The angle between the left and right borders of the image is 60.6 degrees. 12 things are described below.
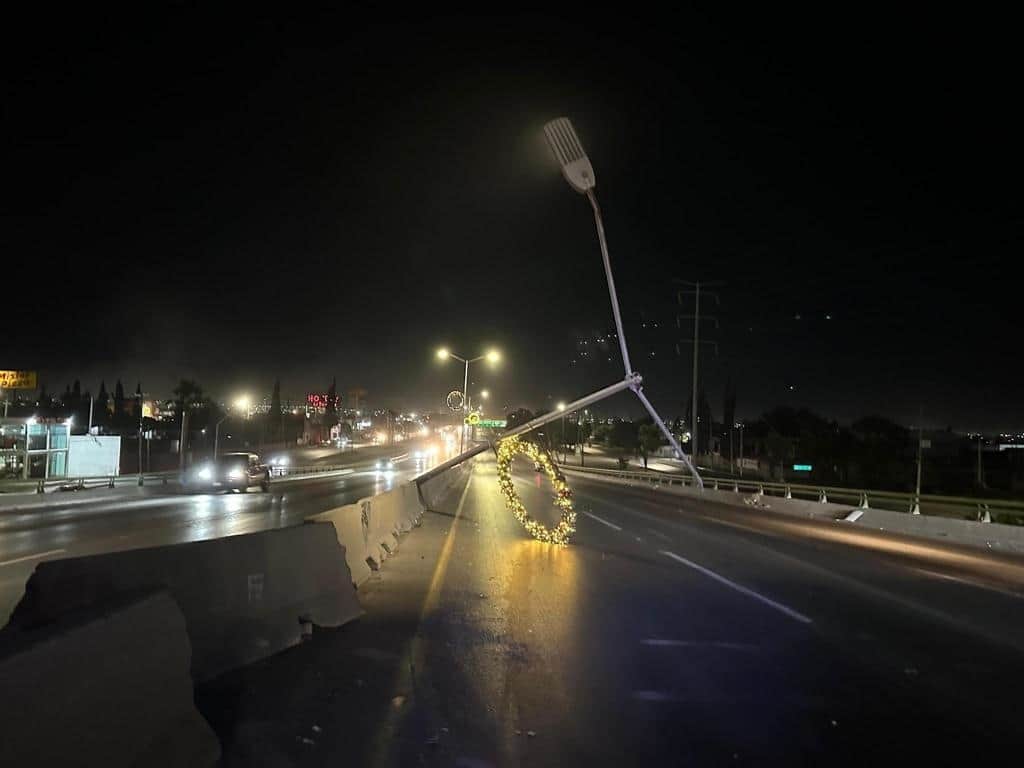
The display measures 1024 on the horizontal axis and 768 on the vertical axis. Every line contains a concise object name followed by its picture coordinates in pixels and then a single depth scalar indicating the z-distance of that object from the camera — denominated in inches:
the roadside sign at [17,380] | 2876.5
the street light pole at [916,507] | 1210.8
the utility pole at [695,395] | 2209.6
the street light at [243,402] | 3397.9
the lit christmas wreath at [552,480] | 813.9
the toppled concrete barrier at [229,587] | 263.6
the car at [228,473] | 1614.2
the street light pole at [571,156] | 602.2
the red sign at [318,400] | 7076.8
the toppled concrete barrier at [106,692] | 171.9
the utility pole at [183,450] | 2571.4
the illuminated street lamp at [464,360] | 1943.5
